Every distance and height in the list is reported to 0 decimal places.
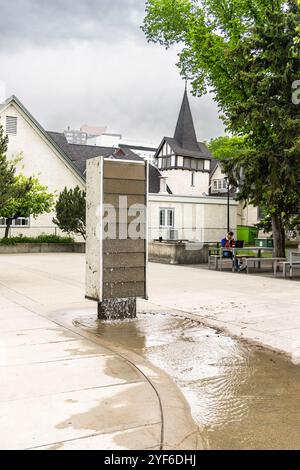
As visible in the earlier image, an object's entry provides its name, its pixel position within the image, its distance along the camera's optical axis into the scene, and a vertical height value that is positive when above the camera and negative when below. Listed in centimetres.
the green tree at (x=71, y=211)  2825 +173
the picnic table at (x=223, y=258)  1742 -54
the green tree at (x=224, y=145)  4875 +969
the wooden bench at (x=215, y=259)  1820 -60
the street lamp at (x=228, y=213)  3784 +218
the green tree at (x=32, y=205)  2692 +200
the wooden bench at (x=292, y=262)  1529 -59
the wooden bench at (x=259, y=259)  1662 -58
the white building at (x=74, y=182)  3319 +429
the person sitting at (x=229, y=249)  1746 -23
